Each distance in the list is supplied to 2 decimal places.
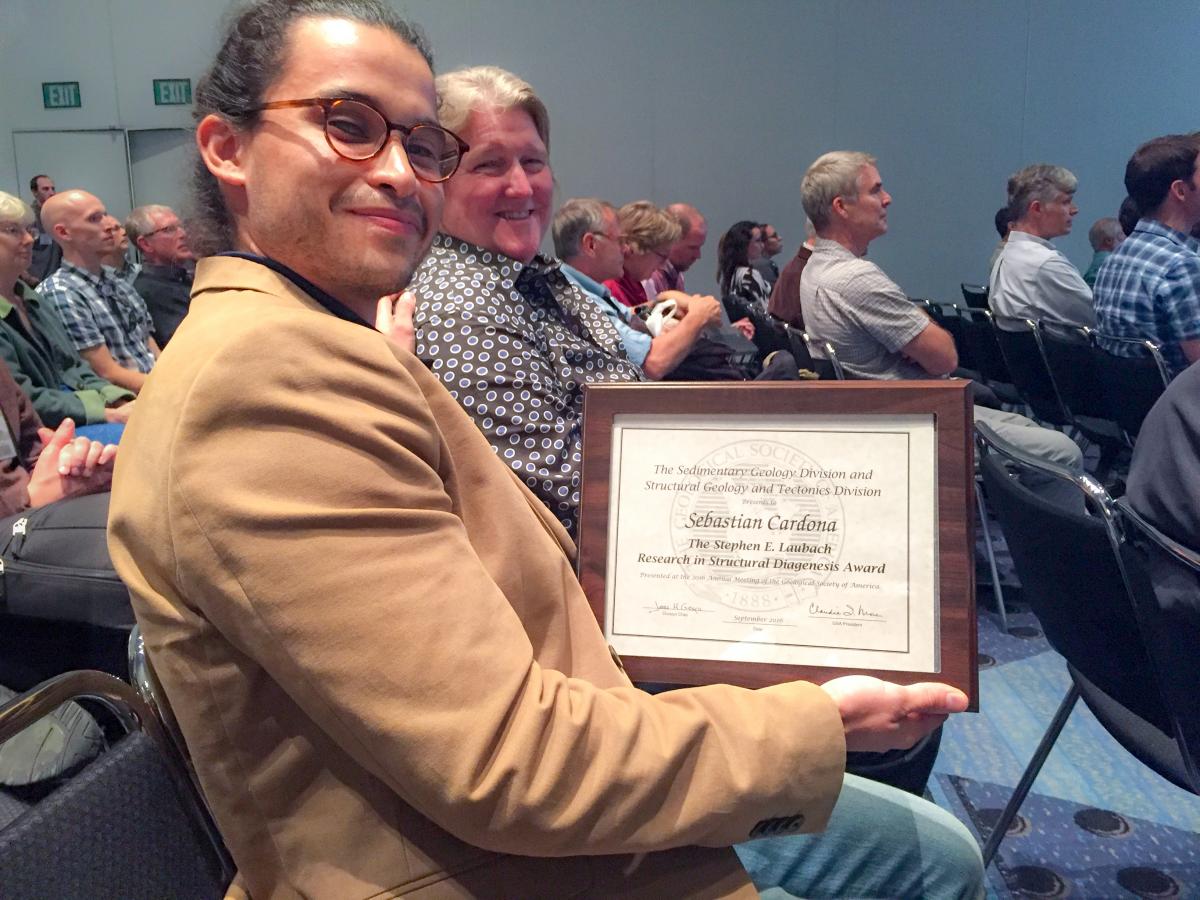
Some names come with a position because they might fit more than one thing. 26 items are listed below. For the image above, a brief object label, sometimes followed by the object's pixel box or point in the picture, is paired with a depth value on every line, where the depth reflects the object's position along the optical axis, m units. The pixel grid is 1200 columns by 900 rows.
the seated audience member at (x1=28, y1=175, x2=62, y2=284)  6.47
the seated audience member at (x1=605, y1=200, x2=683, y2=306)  4.57
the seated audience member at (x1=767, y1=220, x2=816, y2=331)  4.52
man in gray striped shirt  3.11
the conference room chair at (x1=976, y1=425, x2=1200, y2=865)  1.39
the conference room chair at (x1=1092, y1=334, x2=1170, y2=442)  3.31
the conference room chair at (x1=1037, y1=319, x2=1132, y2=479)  3.71
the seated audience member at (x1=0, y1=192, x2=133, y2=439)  3.16
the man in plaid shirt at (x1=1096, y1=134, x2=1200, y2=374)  3.39
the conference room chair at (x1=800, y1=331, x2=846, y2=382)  3.16
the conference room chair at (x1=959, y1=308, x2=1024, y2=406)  4.65
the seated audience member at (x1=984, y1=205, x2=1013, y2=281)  6.09
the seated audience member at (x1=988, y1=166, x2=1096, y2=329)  4.44
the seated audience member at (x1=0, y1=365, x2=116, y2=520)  1.87
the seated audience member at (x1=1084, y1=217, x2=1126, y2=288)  7.33
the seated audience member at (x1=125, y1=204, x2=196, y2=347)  5.39
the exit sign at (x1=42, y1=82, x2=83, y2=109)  8.41
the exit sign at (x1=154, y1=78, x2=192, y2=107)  8.27
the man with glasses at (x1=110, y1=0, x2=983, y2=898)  0.67
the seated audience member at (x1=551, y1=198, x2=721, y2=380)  2.86
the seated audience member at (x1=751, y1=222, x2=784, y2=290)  7.35
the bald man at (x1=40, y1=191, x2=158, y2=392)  4.24
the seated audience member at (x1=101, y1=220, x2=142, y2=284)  5.18
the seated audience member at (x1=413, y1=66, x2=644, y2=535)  1.48
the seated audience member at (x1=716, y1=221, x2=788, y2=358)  6.22
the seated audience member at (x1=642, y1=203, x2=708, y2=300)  6.45
